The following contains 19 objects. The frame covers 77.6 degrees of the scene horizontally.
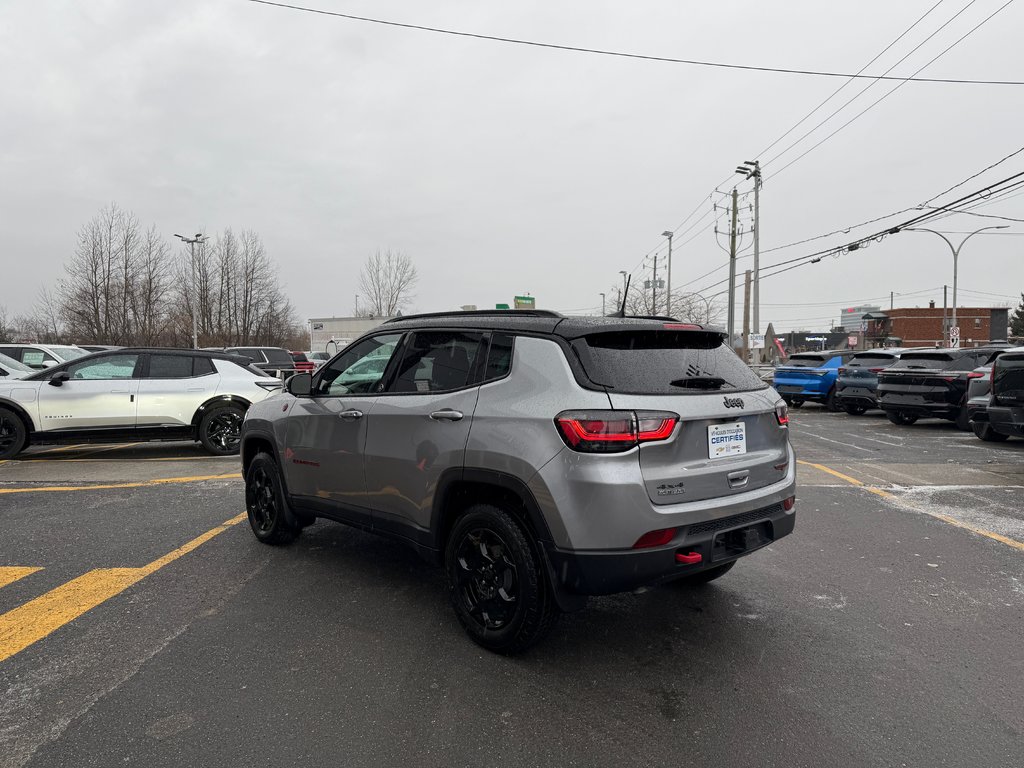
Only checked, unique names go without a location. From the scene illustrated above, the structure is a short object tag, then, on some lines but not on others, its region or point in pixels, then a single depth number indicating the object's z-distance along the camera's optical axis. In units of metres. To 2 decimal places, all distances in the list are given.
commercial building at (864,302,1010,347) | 81.19
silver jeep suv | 2.82
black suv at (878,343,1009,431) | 12.15
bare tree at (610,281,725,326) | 64.06
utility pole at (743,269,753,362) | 34.81
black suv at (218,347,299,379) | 23.05
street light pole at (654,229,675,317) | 53.67
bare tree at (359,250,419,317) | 53.00
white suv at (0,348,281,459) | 8.70
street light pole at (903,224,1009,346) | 32.18
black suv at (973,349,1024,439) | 8.23
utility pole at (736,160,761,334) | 32.62
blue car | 16.61
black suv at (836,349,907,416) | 15.06
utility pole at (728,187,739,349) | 34.34
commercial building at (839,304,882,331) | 96.00
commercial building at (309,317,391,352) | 45.66
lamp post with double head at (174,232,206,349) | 39.59
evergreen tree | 84.00
